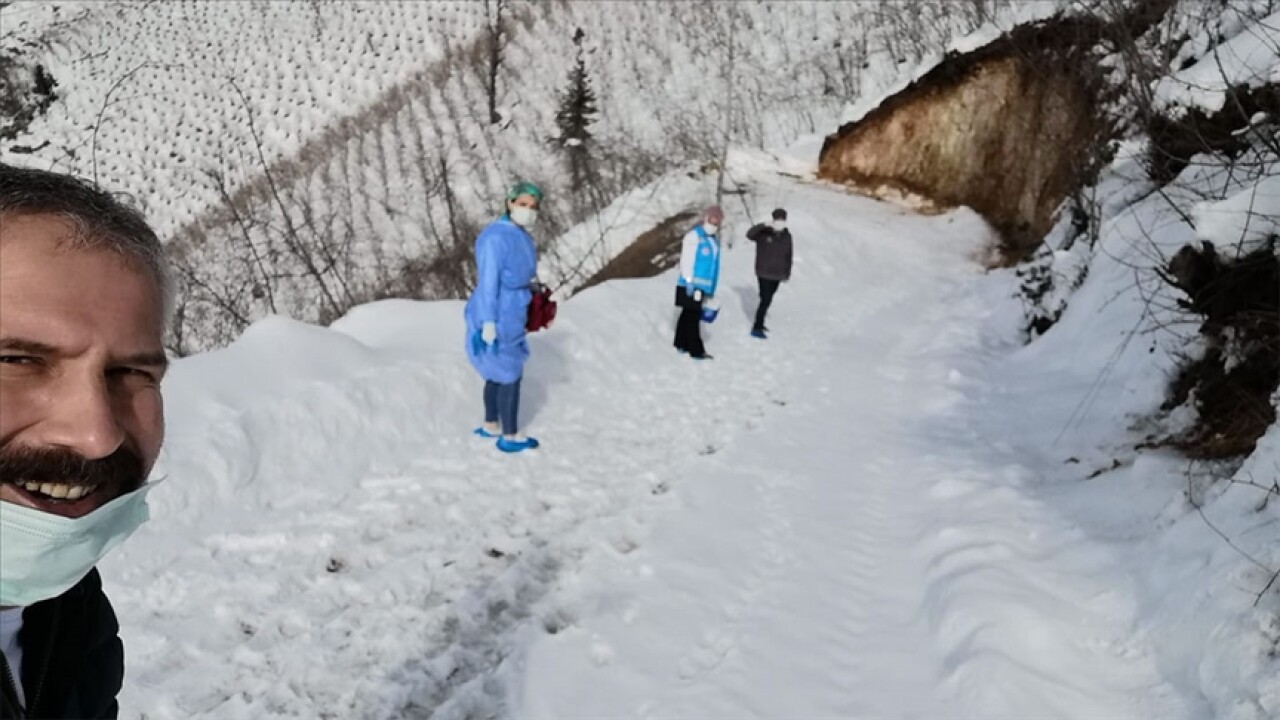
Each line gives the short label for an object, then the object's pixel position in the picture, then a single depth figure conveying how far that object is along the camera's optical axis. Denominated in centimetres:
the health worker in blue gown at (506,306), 514
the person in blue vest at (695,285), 836
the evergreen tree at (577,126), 2806
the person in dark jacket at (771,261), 960
